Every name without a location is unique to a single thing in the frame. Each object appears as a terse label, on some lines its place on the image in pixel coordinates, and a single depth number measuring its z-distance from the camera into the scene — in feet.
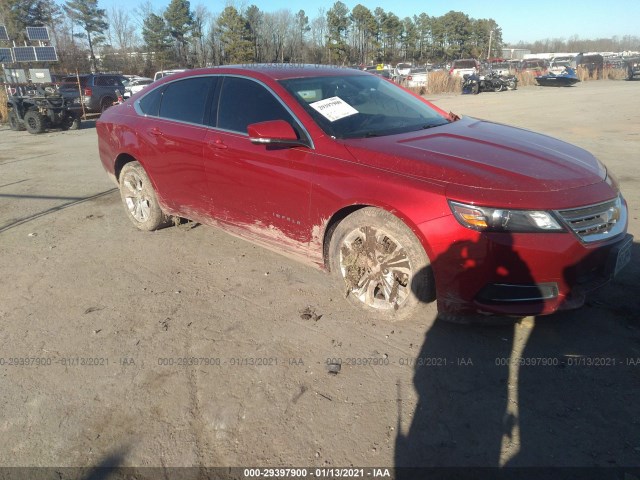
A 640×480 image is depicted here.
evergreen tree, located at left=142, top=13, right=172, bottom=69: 161.07
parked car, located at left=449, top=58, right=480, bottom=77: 115.83
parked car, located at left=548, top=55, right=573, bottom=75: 109.81
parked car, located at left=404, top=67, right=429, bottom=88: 102.73
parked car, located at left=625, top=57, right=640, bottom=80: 131.54
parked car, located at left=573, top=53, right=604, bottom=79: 135.13
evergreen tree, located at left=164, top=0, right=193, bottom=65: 161.48
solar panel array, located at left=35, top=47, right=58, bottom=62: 67.26
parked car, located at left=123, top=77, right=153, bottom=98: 77.06
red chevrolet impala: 8.91
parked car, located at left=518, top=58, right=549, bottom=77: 122.62
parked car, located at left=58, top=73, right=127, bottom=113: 64.03
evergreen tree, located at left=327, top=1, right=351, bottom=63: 197.98
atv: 50.16
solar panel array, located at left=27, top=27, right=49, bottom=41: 73.22
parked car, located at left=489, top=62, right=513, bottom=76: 128.75
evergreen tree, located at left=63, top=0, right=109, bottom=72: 162.71
